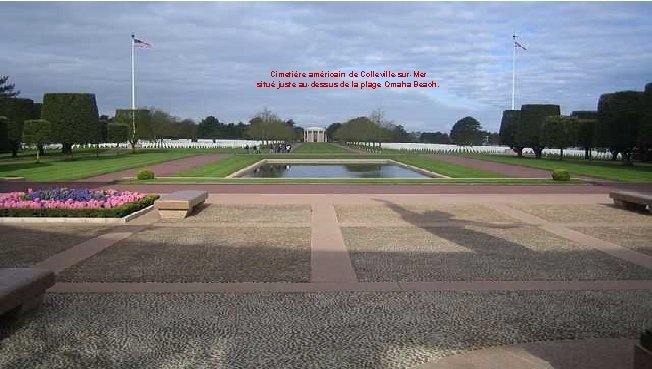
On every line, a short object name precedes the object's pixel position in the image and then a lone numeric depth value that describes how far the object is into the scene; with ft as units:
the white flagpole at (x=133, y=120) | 177.74
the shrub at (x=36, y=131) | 120.88
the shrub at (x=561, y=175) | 76.07
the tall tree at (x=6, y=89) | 232.49
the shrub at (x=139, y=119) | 198.39
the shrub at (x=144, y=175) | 73.00
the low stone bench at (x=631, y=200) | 44.80
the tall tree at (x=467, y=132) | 375.86
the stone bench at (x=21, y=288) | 16.57
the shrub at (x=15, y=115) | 142.20
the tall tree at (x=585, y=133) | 139.23
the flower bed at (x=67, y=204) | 39.58
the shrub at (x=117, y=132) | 173.68
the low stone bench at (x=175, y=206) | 41.50
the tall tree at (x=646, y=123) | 103.09
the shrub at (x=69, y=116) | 135.03
